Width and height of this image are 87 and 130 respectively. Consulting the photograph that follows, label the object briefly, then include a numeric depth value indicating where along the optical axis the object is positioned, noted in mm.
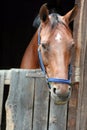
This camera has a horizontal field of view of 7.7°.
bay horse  4930
